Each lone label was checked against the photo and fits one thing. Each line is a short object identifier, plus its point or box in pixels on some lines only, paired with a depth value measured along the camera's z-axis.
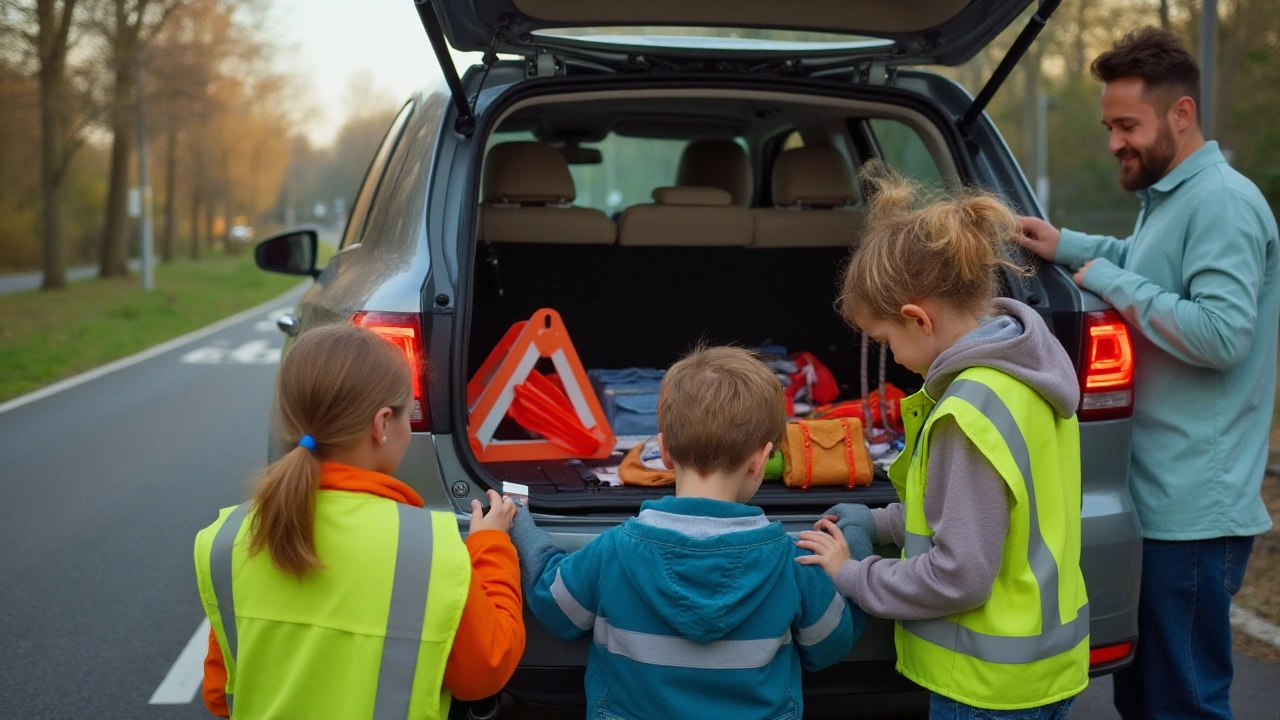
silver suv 2.57
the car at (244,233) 73.81
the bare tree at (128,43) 21.56
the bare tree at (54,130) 19.75
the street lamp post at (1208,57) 5.81
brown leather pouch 2.88
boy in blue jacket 1.97
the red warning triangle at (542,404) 3.36
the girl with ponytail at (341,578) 1.87
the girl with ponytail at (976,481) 1.98
